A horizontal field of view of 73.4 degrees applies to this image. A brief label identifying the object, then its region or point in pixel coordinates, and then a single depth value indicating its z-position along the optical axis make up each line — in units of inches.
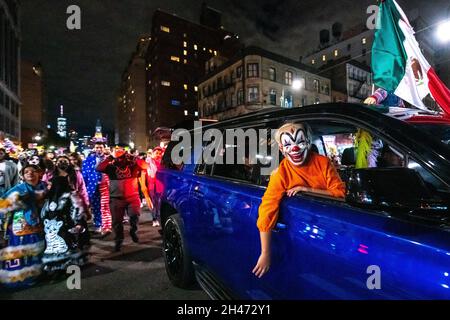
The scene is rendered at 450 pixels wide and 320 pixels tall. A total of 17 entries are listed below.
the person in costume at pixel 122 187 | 231.6
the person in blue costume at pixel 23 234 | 157.6
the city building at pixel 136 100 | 3610.7
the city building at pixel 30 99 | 3526.1
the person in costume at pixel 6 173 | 275.9
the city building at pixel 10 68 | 1852.9
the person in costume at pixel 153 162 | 353.7
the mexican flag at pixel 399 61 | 138.7
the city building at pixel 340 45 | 2098.9
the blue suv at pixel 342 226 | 52.4
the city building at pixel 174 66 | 2974.9
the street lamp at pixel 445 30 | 297.9
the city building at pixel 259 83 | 1386.6
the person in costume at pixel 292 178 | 80.0
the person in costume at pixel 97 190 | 282.7
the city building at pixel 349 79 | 1689.2
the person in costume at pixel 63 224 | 170.2
